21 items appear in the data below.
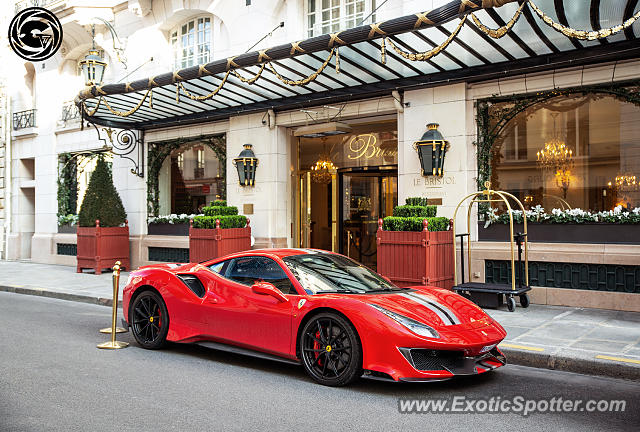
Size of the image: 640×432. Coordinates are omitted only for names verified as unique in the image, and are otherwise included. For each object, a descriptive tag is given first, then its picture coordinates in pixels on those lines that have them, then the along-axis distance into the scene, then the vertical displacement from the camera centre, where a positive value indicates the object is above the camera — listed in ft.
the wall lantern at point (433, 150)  36.63 +4.09
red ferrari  16.94 -3.38
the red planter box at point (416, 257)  32.60 -2.50
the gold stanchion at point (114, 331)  23.73 -4.80
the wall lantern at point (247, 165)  46.63 +4.17
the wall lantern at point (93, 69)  46.19 +12.09
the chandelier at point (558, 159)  33.71 +3.17
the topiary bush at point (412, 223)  32.96 -0.54
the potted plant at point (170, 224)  52.70 -0.63
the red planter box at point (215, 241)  42.09 -1.86
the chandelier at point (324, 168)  51.11 +4.20
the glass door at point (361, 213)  50.06 +0.13
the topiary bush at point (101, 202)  53.57 +1.52
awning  26.89 +9.27
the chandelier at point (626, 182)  31.37 +1.61
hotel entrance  49.42 +2.04
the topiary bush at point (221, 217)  42.75 -0.03
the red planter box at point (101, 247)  52.49 -2.65
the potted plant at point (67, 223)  62.64 -0.48
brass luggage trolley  30.19 -4.01
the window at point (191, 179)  51.55 +3.55
